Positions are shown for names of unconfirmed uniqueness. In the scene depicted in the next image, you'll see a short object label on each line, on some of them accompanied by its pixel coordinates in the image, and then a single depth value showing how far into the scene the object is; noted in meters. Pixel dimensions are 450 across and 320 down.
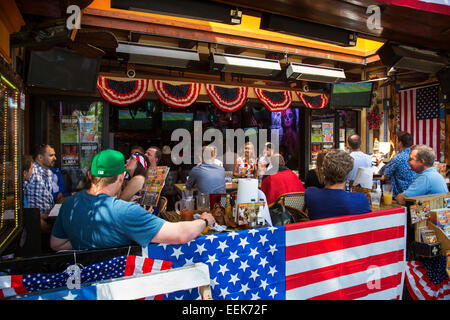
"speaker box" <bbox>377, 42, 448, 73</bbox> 4.28
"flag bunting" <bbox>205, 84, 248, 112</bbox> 6.15
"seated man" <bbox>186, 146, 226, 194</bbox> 4.90
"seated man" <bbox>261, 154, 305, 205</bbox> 3.51
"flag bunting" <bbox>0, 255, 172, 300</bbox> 1.47
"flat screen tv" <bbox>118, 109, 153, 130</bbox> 8.13
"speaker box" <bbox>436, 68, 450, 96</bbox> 5.43
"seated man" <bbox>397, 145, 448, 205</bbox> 3.28
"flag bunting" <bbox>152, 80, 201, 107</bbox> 5.71
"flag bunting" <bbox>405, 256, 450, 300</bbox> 2.80
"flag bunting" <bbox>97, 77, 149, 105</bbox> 5.29
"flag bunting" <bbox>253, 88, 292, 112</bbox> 6.53
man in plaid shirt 3.67
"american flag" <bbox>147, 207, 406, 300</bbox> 1.95
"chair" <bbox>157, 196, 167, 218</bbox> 3.10
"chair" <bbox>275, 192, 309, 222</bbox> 3.01
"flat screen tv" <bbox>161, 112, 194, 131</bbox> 8.31
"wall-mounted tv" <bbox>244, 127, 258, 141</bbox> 9.47
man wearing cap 1.74
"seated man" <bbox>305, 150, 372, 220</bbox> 2.49
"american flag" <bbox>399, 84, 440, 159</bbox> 7.12
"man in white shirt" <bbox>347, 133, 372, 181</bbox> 5.23
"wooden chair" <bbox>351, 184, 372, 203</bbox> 3.29
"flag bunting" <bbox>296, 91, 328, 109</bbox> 6.96
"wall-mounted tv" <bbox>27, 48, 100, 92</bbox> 3.86
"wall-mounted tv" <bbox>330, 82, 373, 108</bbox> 7.01
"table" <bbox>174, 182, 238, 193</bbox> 5.48
